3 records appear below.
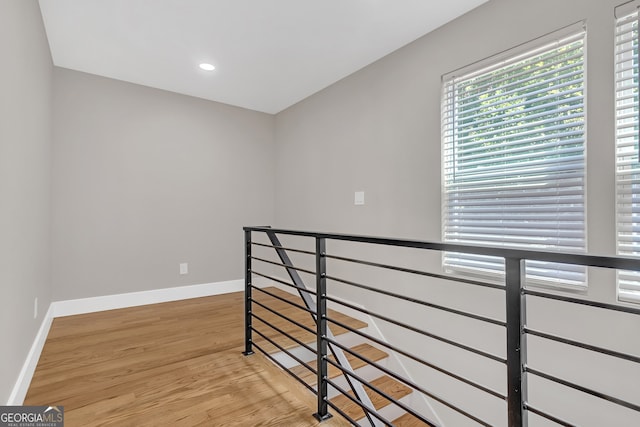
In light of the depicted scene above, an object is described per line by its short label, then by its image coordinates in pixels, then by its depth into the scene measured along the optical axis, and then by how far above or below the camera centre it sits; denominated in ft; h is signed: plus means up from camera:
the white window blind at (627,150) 5.14 +1.01
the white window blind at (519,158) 5.88 +1.14
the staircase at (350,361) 7.75 -3.97
